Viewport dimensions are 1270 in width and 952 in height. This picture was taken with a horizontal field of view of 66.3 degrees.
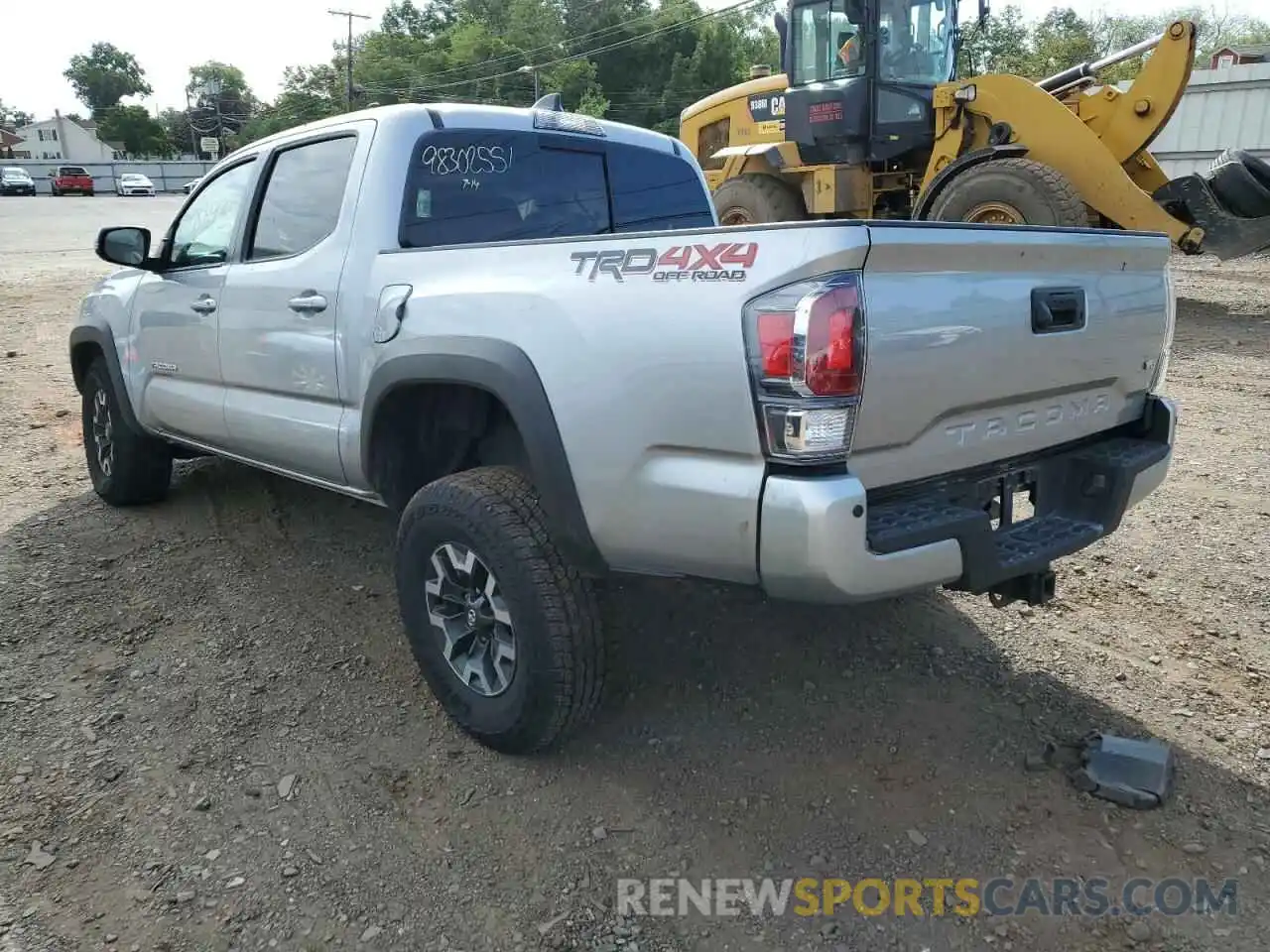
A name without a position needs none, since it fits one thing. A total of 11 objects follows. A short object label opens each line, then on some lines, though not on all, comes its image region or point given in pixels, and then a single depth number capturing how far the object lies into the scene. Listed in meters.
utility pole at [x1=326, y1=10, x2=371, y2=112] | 55.00
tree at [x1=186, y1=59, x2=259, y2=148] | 93.56
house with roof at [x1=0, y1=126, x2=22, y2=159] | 102.94
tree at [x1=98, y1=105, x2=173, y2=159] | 93.56
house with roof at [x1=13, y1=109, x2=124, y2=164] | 100.31
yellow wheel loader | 9.01
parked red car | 52.97
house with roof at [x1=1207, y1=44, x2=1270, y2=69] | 32.94
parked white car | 51.94
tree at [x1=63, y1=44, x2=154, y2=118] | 114.62
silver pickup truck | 2.27
